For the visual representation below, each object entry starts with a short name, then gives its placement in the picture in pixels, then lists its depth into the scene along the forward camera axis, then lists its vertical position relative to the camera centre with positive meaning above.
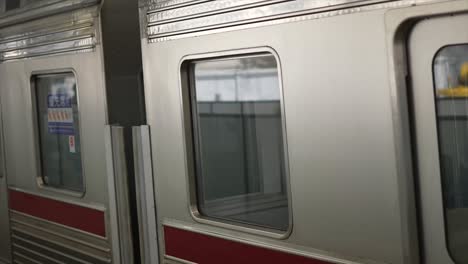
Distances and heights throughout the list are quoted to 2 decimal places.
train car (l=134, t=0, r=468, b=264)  2.11 +0.00
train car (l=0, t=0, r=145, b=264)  3.68 +0.12
